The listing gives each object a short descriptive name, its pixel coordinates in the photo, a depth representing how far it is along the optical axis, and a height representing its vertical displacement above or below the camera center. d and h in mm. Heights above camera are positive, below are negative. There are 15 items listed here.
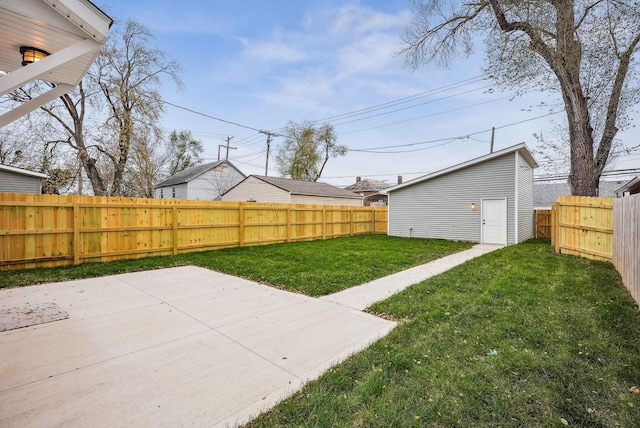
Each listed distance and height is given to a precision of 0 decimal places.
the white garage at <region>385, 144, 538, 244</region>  11922 +554
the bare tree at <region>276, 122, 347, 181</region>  32156 +7010
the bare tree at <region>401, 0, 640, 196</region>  8914 +5206
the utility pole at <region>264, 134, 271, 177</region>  31648 +5204
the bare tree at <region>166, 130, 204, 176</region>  31938 +6941
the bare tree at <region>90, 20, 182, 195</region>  15094 +6536
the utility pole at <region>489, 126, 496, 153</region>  22156 +6080
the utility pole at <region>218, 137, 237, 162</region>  32562 +7393
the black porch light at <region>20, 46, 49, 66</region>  3209 +1734
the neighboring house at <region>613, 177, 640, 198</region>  16978 +1647
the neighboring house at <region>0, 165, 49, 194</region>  11848 +1398
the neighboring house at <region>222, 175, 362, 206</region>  20719 +1607
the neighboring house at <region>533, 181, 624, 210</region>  25812 +2042
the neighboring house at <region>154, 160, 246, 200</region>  26703 +3013
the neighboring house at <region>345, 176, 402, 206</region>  36156 +3373
